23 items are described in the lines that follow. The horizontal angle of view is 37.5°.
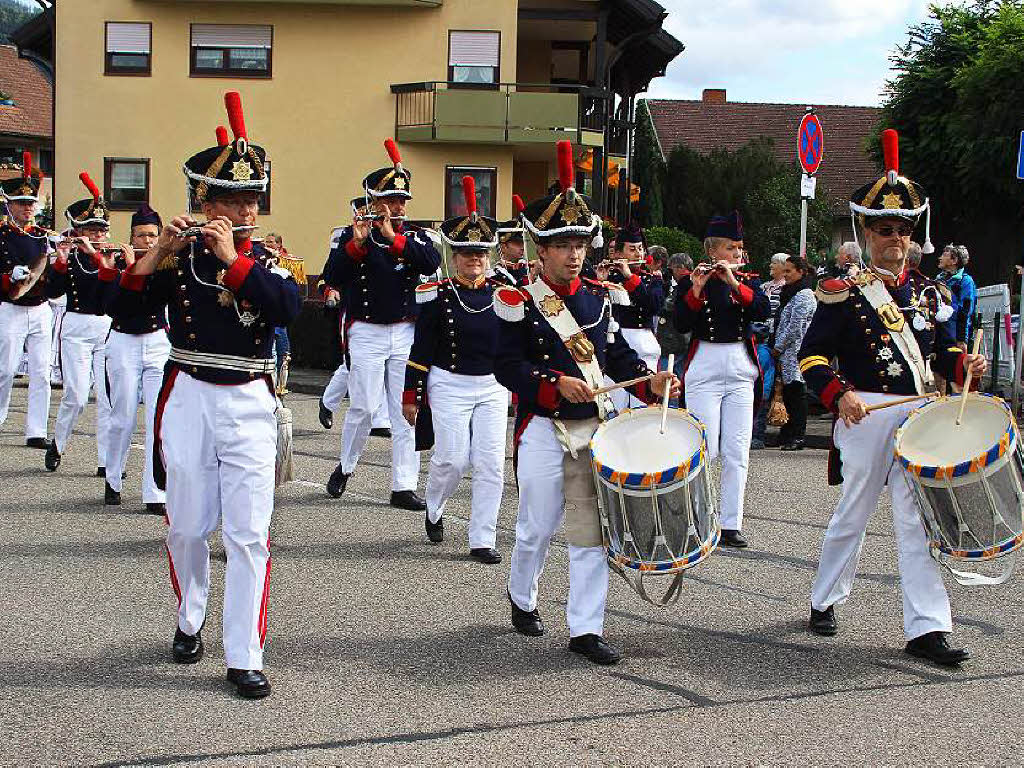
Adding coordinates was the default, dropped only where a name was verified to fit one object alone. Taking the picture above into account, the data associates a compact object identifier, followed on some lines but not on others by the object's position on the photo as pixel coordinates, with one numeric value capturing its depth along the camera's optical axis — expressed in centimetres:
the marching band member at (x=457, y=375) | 964
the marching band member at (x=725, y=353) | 1016
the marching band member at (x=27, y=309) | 1433
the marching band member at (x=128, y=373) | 1099
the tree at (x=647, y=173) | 4694
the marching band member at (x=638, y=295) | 1382
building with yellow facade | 3325
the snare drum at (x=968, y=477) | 652
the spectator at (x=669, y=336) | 1999
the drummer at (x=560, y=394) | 689
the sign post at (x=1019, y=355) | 1610
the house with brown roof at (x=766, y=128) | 6488
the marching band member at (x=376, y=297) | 1170
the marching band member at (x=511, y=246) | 1181
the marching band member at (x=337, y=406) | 1540
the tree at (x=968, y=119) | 4247
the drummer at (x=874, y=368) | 708
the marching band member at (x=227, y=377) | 631
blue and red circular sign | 1683
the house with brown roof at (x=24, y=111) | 5541
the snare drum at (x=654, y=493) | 641
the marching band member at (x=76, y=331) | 1257
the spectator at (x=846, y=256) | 1464
